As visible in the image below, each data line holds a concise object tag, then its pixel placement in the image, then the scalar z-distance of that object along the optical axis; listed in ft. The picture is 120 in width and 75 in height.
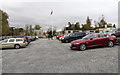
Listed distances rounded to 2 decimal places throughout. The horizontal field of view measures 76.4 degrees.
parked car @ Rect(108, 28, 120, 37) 40.96
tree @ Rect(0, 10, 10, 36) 107.14
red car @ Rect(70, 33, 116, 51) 23.65
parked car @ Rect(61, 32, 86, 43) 45.39
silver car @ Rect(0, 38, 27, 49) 31.76
